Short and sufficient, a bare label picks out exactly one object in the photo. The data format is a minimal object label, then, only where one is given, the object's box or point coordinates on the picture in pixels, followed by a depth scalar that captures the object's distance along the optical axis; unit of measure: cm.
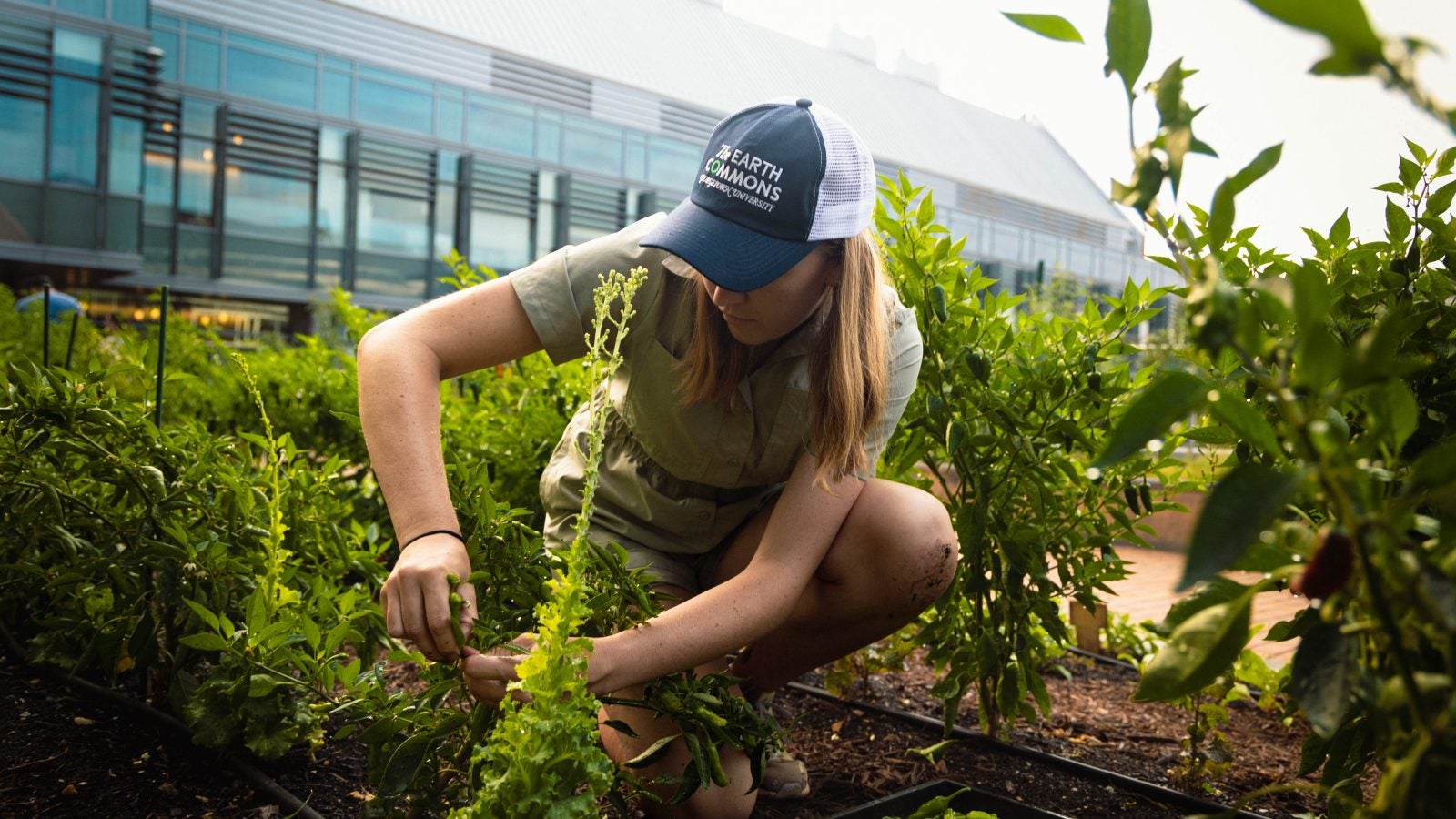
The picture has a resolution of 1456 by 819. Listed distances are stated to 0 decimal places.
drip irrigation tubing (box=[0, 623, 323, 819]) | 163
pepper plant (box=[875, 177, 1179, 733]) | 205
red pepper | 54
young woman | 149
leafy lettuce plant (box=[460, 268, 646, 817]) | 94
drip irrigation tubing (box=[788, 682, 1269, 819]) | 196
